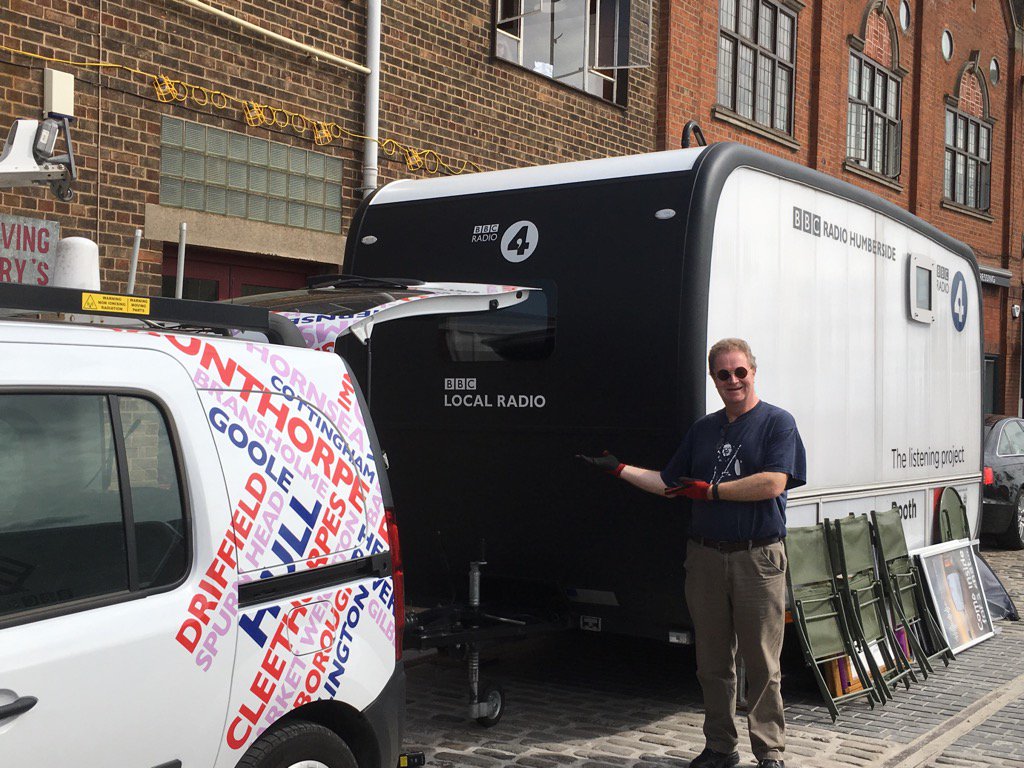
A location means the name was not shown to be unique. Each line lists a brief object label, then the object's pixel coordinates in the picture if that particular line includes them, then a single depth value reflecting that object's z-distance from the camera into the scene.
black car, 14.13
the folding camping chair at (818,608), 6.71
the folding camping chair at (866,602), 7.06
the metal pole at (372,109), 11.61
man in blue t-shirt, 5.47
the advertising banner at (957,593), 8.20
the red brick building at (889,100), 17.00
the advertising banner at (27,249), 8.69
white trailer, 6.30
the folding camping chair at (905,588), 7.63
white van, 2.96
